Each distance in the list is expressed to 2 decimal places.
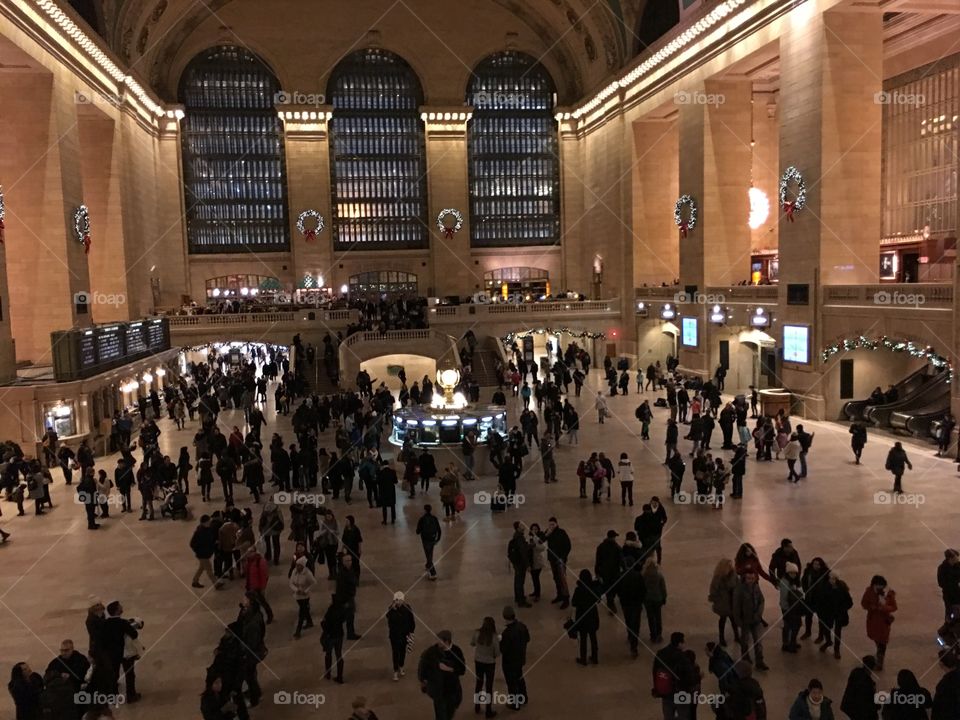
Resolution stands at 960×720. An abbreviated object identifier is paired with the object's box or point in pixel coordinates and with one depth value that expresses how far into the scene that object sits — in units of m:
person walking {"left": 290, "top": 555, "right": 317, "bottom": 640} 8.73
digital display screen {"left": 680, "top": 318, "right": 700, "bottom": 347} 28.83
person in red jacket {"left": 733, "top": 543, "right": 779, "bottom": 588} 8.23
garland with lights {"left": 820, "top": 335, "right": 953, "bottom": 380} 17.67
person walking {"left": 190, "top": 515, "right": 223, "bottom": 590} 10.06
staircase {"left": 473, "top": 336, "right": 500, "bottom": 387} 29.42
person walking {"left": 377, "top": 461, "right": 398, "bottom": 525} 12.61
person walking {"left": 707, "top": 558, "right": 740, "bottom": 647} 8.03
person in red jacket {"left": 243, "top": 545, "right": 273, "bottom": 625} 8.95
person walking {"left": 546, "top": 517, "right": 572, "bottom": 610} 9.41
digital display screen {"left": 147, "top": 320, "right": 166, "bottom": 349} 25.96
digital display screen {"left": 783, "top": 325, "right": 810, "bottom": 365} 21.75
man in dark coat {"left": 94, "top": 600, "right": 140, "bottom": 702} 7.36
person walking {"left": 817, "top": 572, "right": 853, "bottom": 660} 7.79
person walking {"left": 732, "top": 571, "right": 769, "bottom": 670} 7.90
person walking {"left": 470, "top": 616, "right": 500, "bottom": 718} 7.15
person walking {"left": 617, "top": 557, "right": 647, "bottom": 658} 8.24
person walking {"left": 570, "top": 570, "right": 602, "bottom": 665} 7.90
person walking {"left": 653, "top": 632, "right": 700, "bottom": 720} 6.39
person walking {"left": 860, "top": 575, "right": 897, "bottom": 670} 7.64
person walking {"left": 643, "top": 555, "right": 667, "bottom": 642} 8.39
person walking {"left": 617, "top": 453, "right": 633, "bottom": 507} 13.30
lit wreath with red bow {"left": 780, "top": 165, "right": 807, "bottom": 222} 22.17
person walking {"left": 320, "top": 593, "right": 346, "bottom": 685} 7.79
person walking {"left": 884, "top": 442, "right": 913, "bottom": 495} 13.63
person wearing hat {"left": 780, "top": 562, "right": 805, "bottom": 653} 8.09
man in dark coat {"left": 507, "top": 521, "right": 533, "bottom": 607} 9.38
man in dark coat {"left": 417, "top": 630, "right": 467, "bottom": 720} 6.69
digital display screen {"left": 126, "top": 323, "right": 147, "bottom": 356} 23.28
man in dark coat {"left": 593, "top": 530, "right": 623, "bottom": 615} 8.52
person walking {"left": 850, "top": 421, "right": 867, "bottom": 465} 15.85
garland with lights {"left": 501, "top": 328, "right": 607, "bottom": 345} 33.59
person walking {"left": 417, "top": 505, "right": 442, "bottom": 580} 10.20
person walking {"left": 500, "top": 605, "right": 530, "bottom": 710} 7.07
